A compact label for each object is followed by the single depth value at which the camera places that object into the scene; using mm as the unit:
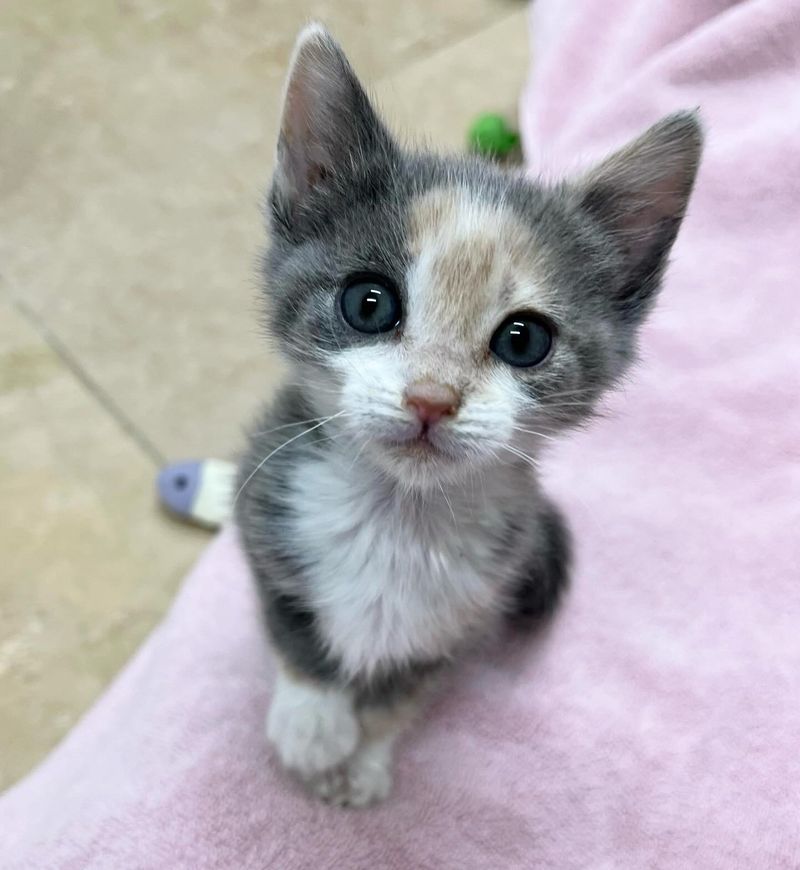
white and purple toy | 303
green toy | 360
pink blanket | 197
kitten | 148
